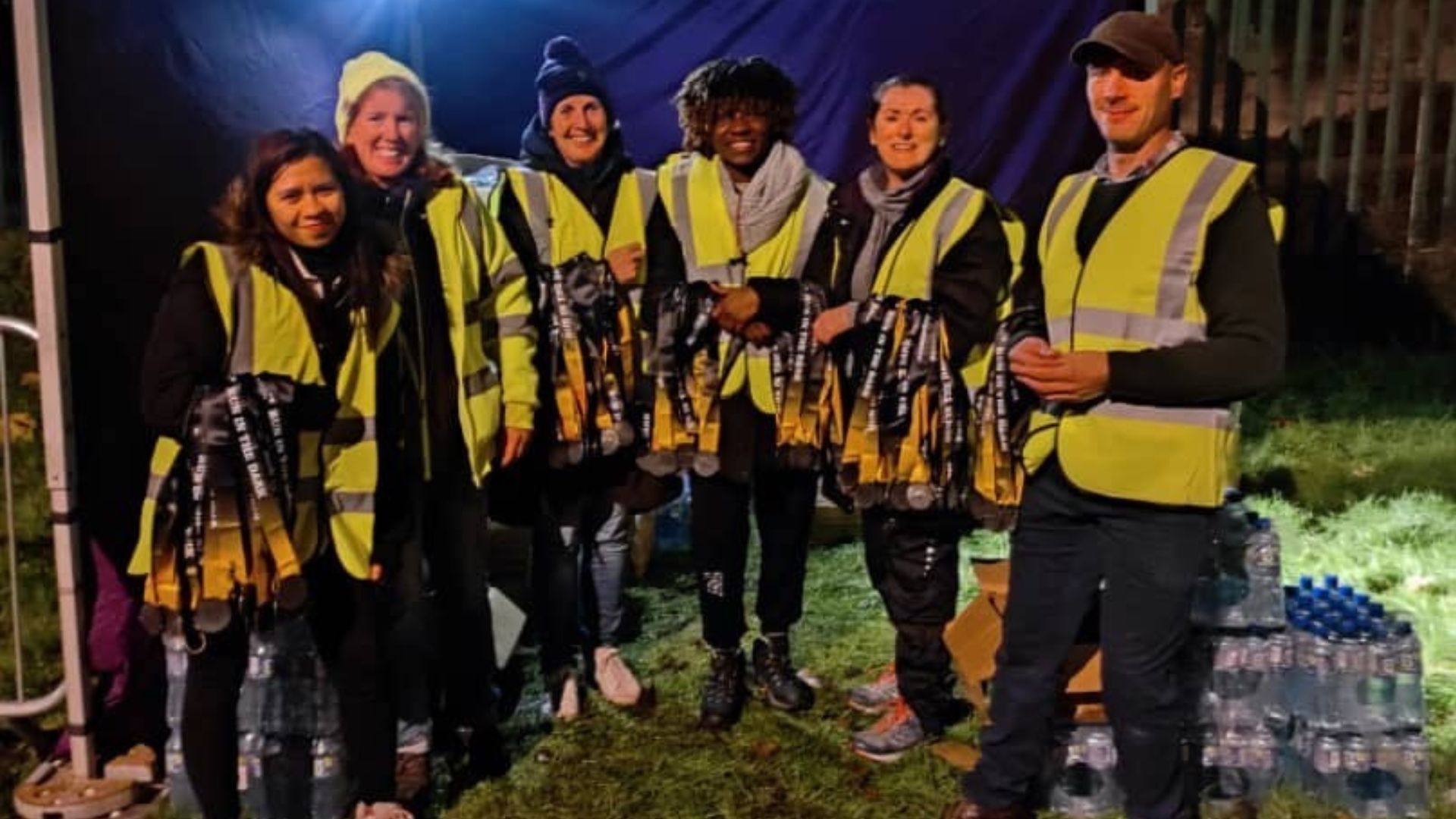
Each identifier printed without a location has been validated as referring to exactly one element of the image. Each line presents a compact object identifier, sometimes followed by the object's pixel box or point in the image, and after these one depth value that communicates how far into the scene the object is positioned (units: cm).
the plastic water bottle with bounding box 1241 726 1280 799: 396
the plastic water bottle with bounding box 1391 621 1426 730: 392
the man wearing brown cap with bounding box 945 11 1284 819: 330
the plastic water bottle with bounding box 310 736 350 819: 388
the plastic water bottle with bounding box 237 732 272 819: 384
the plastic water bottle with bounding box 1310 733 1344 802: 394
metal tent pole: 366
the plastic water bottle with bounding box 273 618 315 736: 386
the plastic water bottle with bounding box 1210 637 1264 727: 395
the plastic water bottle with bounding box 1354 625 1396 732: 391
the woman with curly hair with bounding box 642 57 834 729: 414
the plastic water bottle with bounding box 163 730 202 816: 391
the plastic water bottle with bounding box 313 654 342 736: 389
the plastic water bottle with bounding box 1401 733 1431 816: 395
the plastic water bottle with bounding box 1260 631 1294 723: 396
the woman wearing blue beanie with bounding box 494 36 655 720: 417
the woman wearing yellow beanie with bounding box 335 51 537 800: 377
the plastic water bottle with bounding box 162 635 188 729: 381
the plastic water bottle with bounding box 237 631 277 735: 382
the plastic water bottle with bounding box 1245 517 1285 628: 396
